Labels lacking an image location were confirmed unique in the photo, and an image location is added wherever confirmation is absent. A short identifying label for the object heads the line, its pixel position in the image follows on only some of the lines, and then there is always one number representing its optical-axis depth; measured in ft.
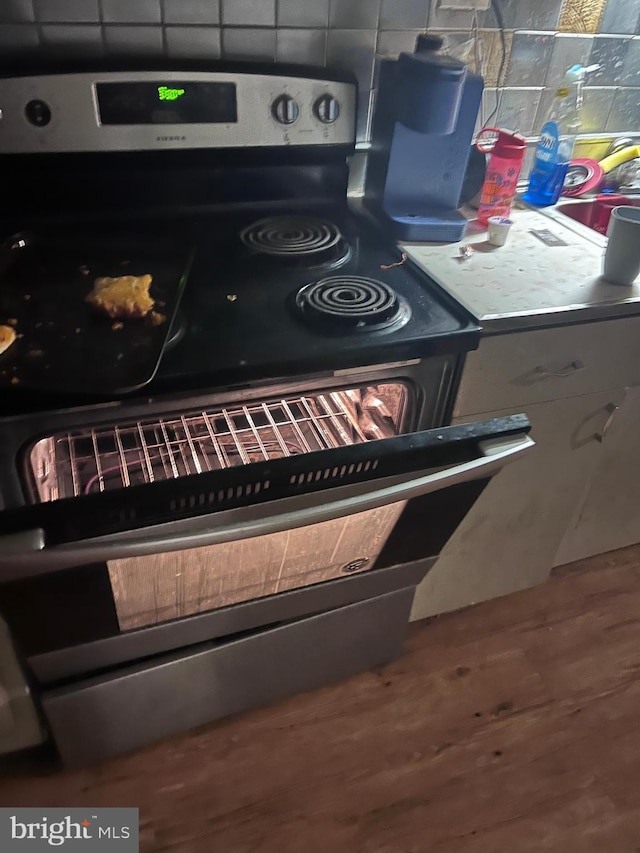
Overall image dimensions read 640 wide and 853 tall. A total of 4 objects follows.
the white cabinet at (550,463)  3.83
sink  5.22
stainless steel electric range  2.80
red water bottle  4.52
